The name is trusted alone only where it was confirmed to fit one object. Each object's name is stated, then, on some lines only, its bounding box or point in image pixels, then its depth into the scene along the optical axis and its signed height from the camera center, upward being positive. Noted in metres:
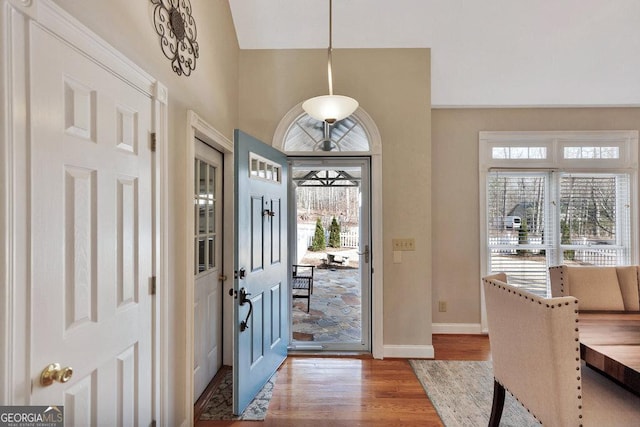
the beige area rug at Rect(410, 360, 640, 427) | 1.30 -1.38
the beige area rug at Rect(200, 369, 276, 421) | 1.98 -1.38
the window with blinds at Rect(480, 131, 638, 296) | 3.33 +0.06
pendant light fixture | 1.89 +0.71
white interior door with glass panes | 2.13 -0.39
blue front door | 1.98 -0.42
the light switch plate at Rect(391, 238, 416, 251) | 2.77 -0.29
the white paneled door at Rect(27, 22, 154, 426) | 0.91 -0.08
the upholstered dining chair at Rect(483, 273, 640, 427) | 1.26 -0.73
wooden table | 1.23 -0.65
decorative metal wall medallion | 1.53 +1.04
